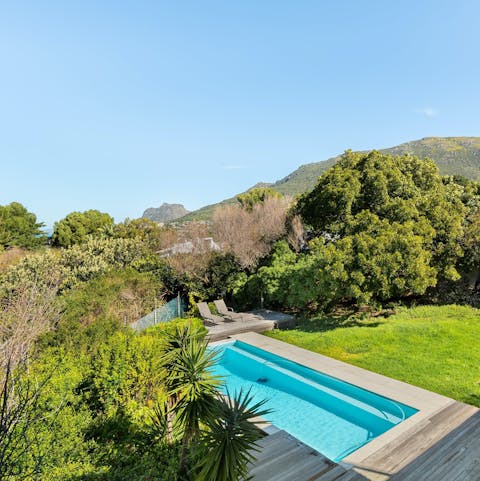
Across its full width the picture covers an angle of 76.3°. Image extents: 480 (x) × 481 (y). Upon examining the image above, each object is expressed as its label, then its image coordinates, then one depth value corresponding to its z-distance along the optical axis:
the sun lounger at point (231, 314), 14.41
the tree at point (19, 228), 34.81
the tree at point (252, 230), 18.22
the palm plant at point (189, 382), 3.60
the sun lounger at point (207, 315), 14.32
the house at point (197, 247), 19.61
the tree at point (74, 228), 35.22
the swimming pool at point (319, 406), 6.43
